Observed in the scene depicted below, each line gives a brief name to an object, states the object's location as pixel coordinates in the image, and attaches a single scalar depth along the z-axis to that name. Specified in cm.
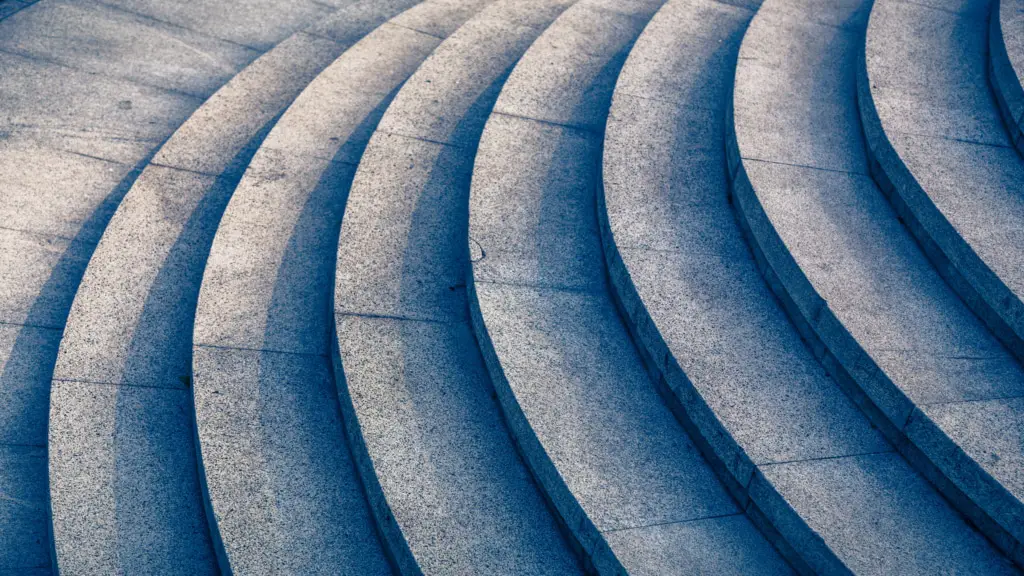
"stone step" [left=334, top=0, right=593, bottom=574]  495
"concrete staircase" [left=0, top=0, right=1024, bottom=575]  494
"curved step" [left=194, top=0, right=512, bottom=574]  514
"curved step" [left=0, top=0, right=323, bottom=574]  608
